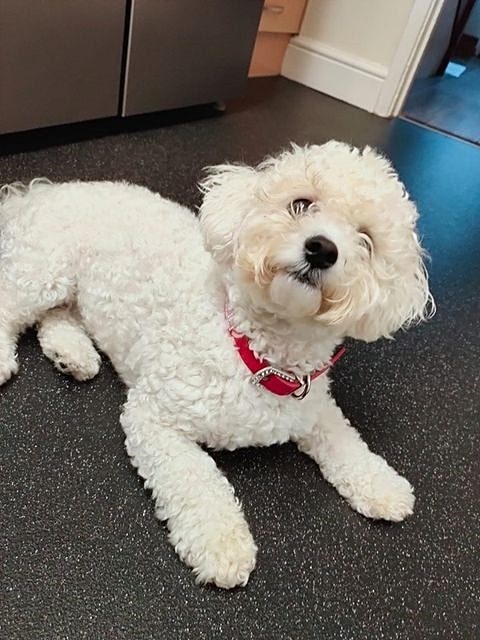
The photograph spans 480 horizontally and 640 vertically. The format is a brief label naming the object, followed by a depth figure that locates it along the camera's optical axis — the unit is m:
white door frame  2.74
